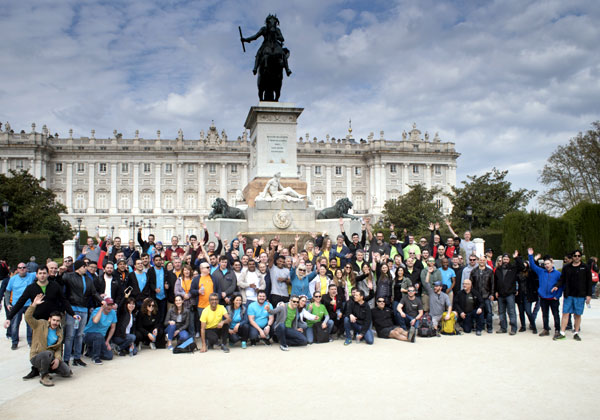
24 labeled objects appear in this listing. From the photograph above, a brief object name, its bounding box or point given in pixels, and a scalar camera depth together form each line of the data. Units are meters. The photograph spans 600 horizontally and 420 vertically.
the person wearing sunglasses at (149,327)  8.47
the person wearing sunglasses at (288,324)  8.41
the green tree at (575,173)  35.34
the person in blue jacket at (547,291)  9.45
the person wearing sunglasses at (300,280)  9.11
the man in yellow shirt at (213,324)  8.29
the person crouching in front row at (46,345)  6.34
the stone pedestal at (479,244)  23.42
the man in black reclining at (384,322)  9.09
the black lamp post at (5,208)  27.79
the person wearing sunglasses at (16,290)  8.84
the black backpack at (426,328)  9.28
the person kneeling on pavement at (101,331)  7.62
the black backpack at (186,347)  8.12
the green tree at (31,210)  37.81
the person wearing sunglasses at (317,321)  8.86
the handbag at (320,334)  8.95
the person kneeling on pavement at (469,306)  9.66
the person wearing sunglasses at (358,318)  8.82
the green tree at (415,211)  51.66
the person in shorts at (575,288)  9.15
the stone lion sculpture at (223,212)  13.59
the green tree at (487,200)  40.53
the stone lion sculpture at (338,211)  14.13
